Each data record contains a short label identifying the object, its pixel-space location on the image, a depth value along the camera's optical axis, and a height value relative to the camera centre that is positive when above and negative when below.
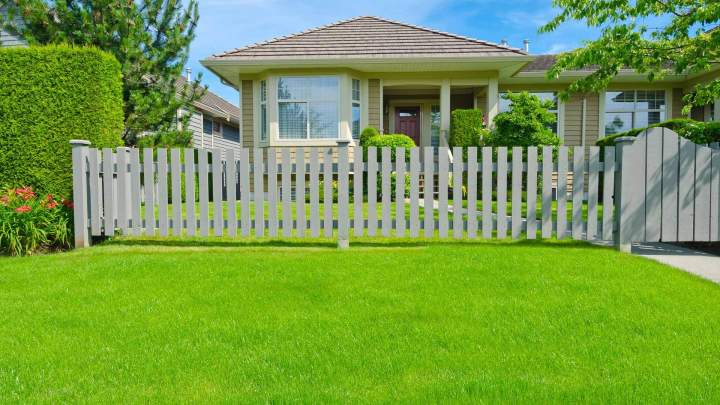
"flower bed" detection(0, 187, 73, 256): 5.95 -0.45
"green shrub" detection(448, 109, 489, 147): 14.21 +1.62
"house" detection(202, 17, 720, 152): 13.54 +3.17
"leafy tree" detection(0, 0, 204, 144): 10.83 +3.38
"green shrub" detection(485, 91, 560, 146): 12.12 +1.53
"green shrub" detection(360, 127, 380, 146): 13.57 +1.39
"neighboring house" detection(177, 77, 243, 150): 20.71 +2.95
